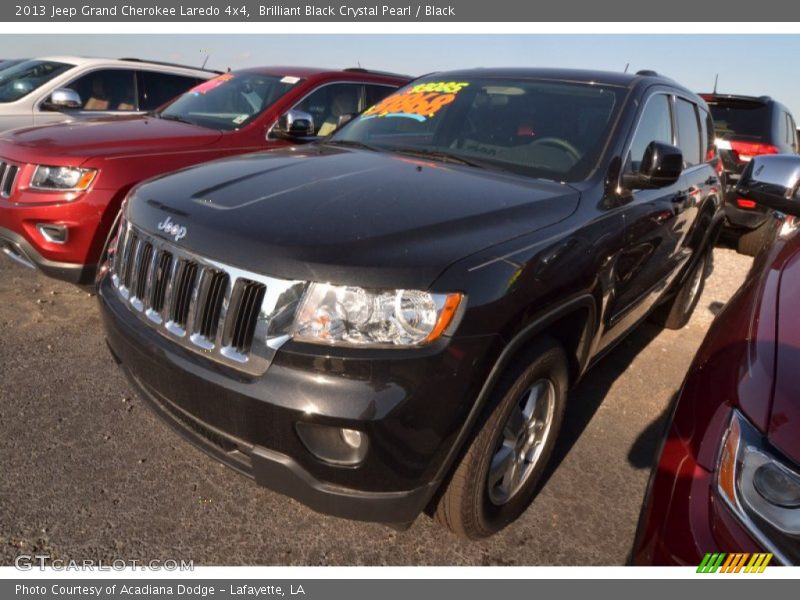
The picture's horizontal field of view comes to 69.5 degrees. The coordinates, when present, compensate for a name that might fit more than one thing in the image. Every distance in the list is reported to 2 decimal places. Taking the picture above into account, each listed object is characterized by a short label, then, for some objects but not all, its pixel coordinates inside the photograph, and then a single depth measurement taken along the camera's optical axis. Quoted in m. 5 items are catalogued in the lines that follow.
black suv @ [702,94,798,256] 6.32
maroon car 1.28
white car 6.01
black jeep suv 1.70
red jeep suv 3.60
